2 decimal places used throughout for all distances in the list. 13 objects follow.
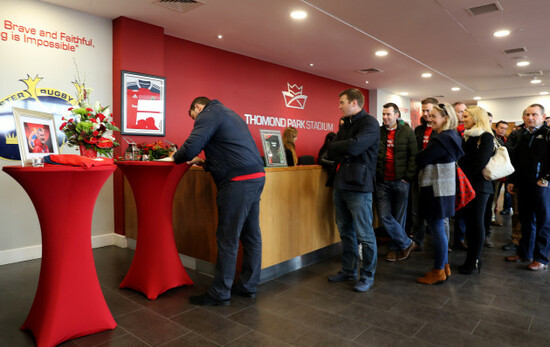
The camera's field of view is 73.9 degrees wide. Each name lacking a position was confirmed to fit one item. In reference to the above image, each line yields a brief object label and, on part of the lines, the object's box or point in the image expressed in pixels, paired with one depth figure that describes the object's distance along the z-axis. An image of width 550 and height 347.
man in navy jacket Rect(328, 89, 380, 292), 2.88
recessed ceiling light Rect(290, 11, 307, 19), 4.57
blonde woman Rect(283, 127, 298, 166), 4.66
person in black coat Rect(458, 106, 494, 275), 3.32
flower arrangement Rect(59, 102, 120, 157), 2.44
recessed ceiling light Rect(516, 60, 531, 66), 7.17
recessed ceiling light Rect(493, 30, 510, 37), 5.32
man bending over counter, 2.62
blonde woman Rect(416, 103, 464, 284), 2.99
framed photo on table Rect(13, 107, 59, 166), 2.10
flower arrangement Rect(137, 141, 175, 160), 3.09
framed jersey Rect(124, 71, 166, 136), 4.58
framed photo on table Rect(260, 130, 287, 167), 3.68
